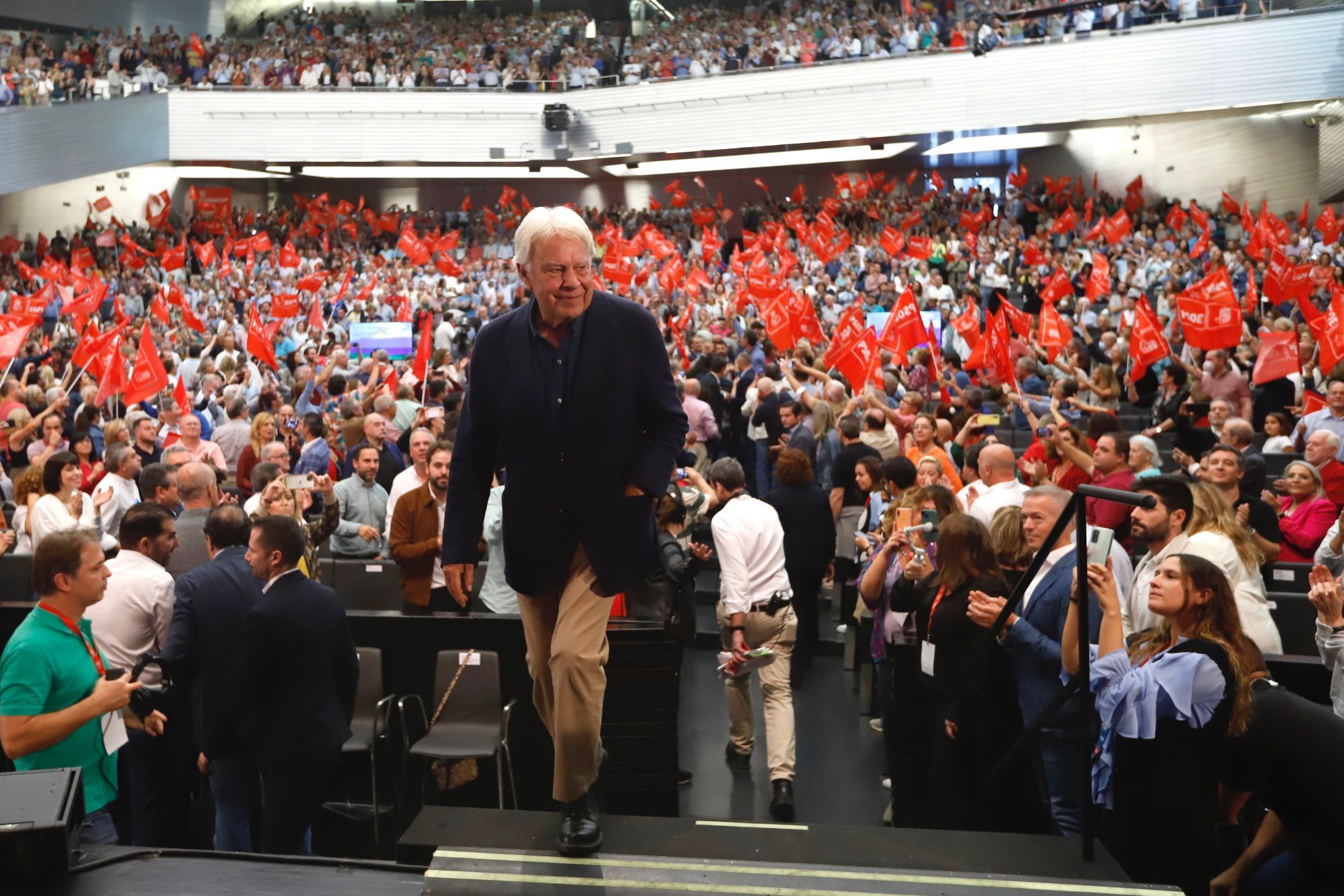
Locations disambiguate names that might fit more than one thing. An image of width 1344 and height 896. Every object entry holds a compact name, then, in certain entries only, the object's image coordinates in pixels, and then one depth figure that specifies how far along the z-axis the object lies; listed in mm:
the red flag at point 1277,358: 10320
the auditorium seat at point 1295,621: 5848
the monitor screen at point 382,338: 19453
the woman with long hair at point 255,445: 8594
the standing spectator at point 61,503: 6773
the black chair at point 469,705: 5594
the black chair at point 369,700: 5676
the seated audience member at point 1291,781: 3469
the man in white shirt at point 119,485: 7359
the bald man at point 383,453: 8117
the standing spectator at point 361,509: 7422
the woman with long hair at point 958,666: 4645
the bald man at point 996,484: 6309
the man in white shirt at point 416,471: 7031
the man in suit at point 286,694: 4441
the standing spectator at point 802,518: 7371
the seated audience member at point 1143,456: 7156
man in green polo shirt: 3893
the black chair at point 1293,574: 6387
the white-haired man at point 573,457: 3092
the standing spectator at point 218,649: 4621
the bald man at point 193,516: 6234
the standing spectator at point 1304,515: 6711
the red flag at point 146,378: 10430
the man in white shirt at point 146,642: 4859
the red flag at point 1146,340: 11359
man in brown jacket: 6191
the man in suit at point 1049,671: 4387
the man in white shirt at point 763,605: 6008
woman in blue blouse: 3744
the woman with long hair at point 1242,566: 5070
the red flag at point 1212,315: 11070
